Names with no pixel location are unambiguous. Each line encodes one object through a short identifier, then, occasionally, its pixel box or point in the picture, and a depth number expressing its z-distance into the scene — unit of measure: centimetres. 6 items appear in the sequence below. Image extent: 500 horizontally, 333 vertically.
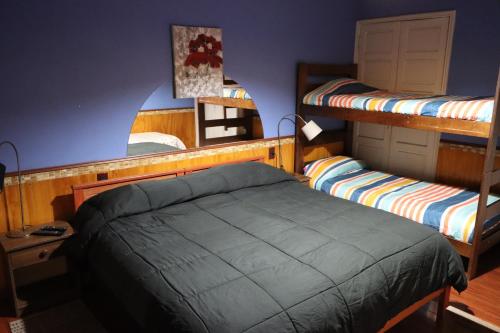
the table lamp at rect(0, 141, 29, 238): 251
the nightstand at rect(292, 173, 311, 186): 382
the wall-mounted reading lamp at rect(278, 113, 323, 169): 362
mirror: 314
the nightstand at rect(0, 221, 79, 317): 240
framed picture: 317
